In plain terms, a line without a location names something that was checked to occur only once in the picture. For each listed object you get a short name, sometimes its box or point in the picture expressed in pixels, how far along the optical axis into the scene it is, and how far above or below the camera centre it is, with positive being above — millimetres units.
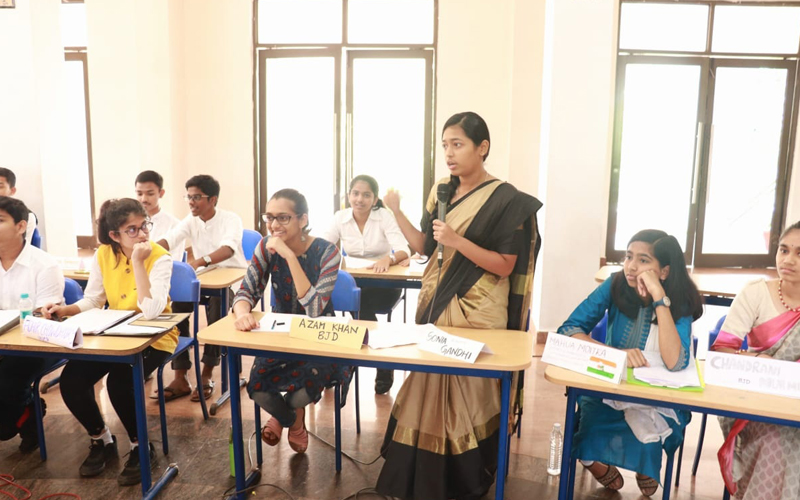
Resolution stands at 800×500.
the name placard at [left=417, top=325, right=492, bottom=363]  1824 -597
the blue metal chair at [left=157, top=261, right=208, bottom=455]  2664 -614
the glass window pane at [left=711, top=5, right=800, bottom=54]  6156 +1396
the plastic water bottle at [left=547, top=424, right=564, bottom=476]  2484 -1258
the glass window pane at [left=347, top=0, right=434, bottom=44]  5781 +1333
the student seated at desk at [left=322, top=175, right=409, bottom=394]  3740 -471
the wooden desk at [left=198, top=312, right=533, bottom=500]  1819 -633
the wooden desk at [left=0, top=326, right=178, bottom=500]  1969 -676
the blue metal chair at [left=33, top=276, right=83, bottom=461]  2488 -922
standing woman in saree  2027 -558
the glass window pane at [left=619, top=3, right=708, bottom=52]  6118 +1400
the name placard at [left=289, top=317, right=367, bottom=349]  1948 -593
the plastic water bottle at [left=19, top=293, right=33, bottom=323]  2396 -624
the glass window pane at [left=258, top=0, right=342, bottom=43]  5930 +1344
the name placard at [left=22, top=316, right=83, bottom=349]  1969 -621
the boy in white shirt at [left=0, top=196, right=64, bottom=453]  2410 -565
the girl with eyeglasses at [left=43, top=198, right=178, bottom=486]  2318 -616
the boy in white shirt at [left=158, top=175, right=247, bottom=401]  3414 -506
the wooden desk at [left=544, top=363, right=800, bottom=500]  1614 -669
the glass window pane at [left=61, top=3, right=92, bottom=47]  6605 +1410
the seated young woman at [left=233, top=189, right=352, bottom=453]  2320 -542
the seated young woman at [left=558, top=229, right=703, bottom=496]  1923 -569
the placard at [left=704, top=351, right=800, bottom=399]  1717 -625
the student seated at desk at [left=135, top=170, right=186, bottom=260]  3516 -313
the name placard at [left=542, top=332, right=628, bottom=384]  1764 -613
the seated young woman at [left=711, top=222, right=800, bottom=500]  1876 -651
